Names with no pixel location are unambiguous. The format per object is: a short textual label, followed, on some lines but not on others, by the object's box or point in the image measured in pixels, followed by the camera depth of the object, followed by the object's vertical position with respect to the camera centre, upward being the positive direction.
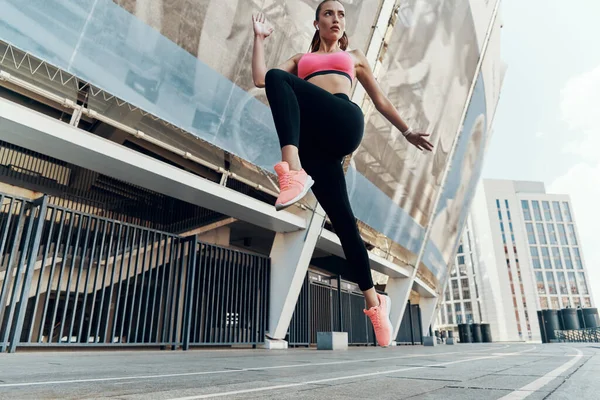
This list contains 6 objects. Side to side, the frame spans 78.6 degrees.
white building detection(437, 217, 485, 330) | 63.16 +4.22
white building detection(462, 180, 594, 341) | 61.38 +10.40
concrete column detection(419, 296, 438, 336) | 24.70 +0.52
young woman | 1.42 +0.78
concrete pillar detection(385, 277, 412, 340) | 18.09 +1.04
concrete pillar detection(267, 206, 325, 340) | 10.78 +1.35
